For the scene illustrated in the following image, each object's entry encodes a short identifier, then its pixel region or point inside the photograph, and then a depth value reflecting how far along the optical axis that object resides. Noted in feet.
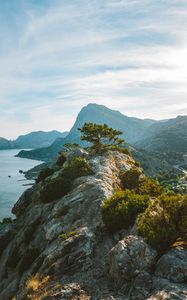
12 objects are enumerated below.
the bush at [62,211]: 77.73
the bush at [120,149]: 142.63
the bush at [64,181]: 95.24
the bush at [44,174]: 124.24
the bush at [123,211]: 57.26
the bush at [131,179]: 98.93
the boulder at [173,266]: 38.83
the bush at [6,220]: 125.94
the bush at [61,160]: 129.81
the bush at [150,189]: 84.33
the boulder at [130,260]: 41.14
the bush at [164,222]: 43.97
